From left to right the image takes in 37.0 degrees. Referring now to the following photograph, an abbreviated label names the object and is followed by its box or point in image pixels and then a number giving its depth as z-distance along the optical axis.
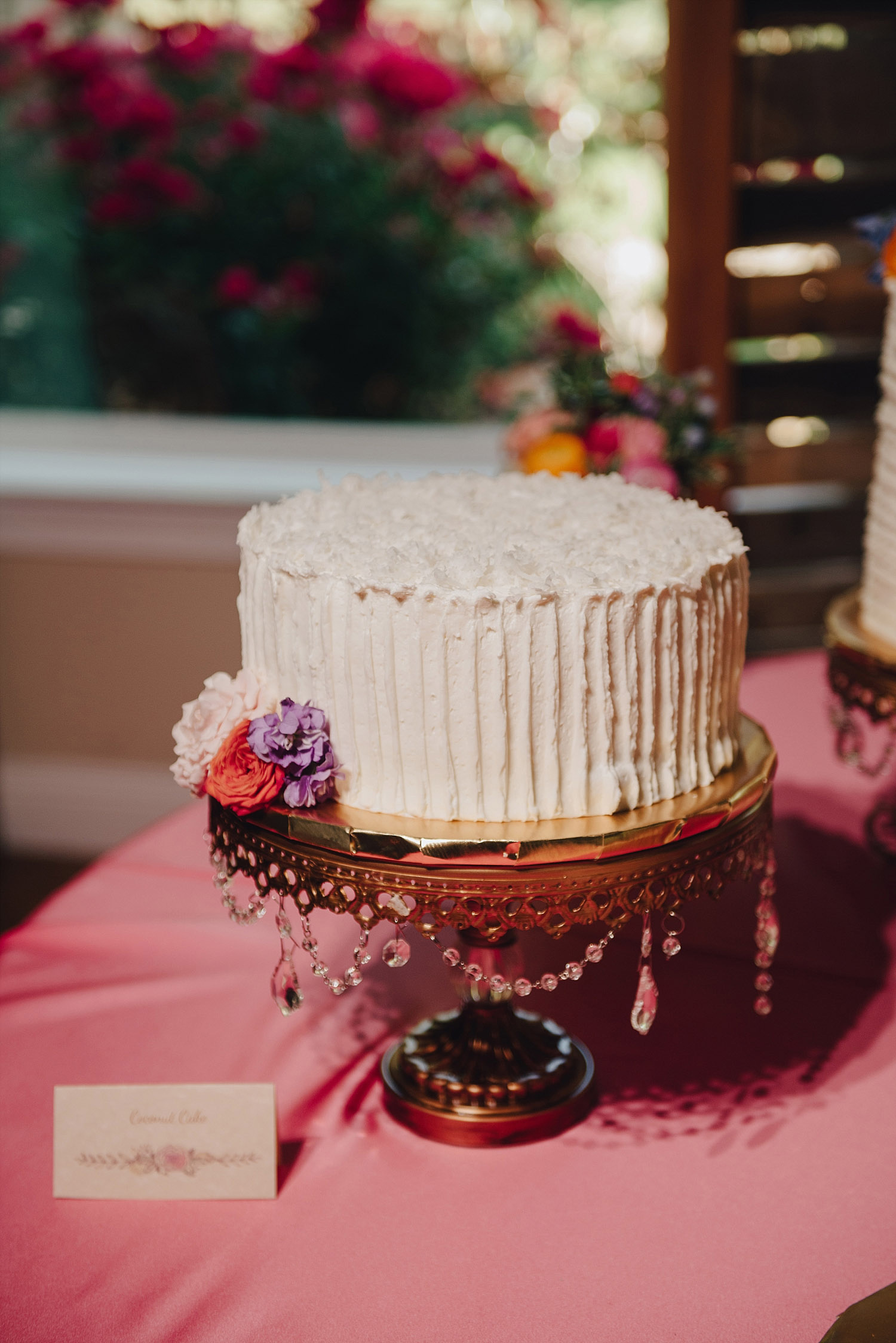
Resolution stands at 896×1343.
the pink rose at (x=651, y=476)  2.08
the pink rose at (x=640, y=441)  2.17
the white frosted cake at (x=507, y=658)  1.08
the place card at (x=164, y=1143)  1.22
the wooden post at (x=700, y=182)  2.61
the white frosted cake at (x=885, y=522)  1.64
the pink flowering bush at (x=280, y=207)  3.37
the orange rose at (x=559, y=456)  2.15
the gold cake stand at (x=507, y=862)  1.07
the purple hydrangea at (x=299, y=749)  1.13
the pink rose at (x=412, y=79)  3.27
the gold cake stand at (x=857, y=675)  1.56
